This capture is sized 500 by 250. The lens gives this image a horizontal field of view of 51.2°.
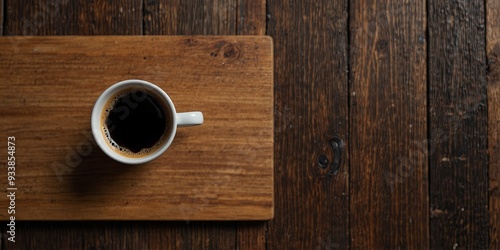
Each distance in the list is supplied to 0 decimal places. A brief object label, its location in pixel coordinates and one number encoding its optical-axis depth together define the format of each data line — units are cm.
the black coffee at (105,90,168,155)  60
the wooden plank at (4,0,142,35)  69
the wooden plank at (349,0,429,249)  68
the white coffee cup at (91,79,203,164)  58
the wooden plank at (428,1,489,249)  69
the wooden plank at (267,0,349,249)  68
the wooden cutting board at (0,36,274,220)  65
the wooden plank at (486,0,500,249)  69
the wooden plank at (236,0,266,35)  69
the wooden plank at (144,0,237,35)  69
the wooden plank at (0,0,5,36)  69
